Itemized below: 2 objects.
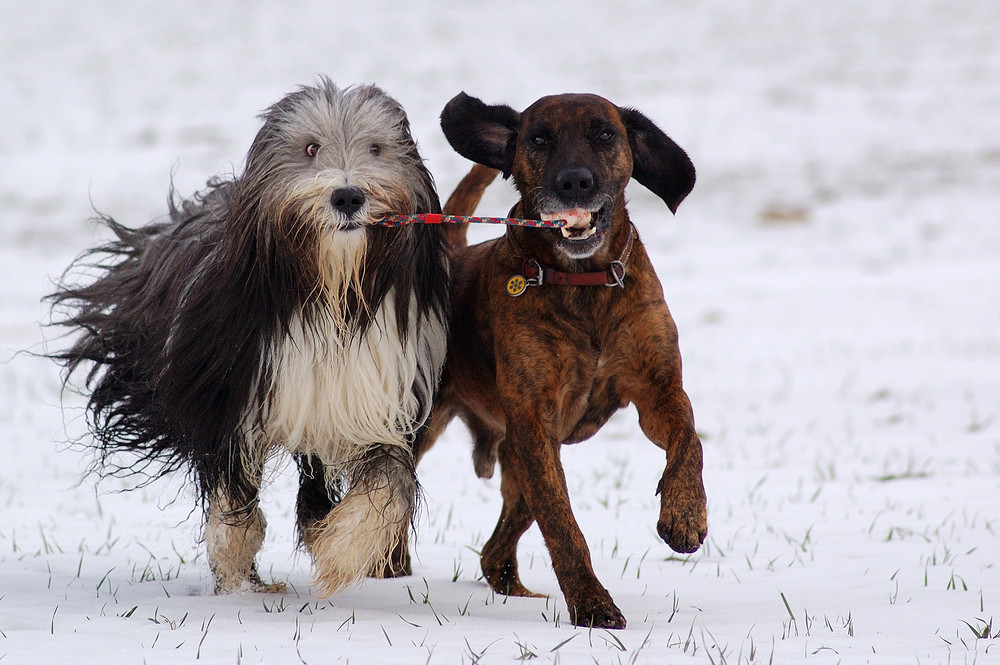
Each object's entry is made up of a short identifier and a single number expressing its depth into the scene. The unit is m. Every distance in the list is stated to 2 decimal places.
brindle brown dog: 7.95
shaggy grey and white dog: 7.83
